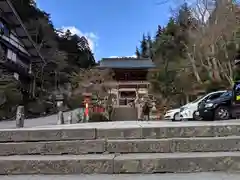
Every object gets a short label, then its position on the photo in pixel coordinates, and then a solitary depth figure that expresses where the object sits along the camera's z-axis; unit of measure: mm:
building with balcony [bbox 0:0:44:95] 16288
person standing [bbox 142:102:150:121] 14428
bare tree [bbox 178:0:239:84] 13036
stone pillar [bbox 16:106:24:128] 6000
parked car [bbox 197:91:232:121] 7677
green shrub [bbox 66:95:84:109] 19223
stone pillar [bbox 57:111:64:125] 9648
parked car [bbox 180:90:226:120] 8776
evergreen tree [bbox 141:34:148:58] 43891
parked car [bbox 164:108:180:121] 10852
